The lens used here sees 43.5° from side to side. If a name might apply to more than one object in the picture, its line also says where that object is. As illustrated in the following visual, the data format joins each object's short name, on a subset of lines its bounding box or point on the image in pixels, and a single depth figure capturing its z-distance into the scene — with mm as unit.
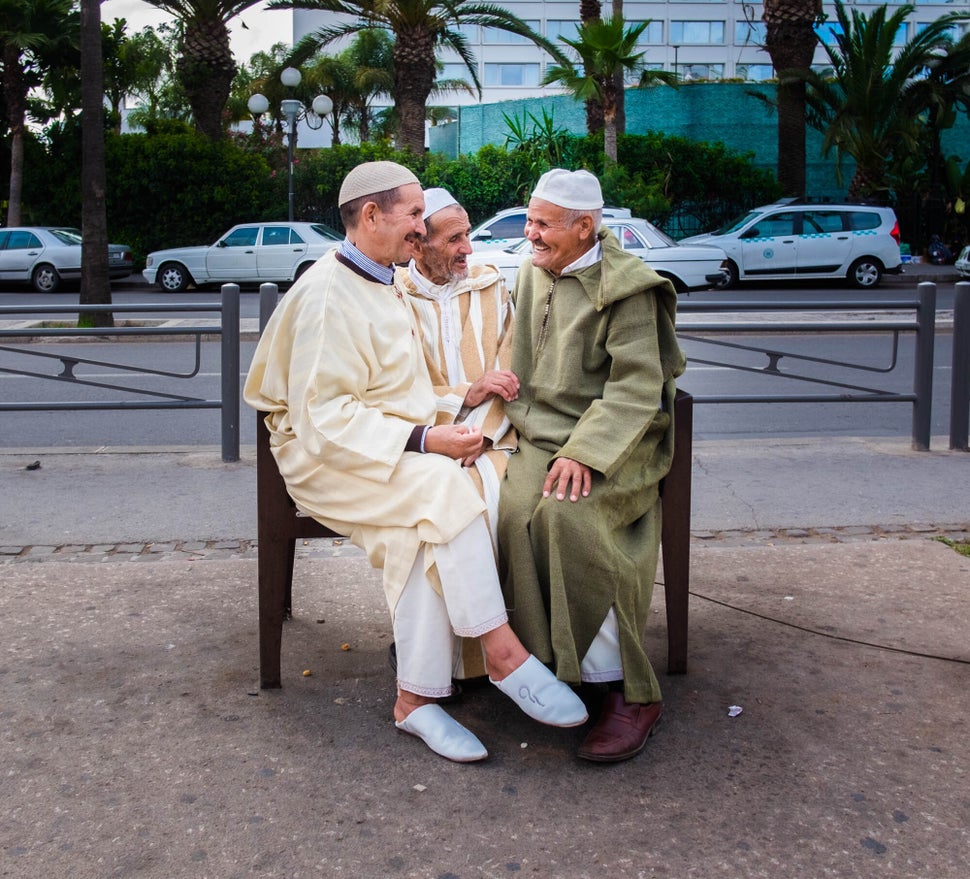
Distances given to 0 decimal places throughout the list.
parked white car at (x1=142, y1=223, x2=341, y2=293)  24422
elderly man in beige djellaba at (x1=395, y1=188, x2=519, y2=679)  3898
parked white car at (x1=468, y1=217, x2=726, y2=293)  19719
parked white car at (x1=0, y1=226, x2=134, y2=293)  25328
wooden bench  3727
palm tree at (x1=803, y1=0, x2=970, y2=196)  27844
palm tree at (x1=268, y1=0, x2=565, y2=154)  28719
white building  67562
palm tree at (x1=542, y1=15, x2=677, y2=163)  26594
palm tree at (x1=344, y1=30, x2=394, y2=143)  55156
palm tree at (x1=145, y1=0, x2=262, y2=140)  29703
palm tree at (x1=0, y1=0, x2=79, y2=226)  30703
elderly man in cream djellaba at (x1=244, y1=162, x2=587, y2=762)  3338
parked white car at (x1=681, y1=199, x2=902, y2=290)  23750
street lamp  28797
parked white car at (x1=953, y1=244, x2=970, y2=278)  24359
